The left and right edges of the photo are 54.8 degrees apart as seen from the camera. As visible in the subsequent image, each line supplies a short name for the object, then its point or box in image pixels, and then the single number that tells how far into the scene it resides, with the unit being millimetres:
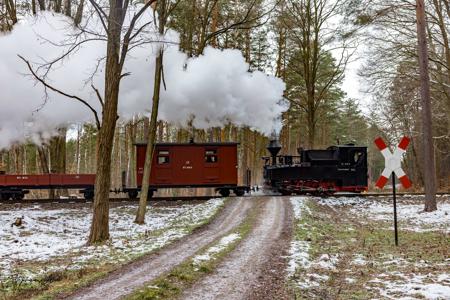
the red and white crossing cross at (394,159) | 9219
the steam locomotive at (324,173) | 21188
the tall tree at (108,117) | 11070
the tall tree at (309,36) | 25016
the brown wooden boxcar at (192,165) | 20812
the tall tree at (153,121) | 15070
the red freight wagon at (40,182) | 19719
